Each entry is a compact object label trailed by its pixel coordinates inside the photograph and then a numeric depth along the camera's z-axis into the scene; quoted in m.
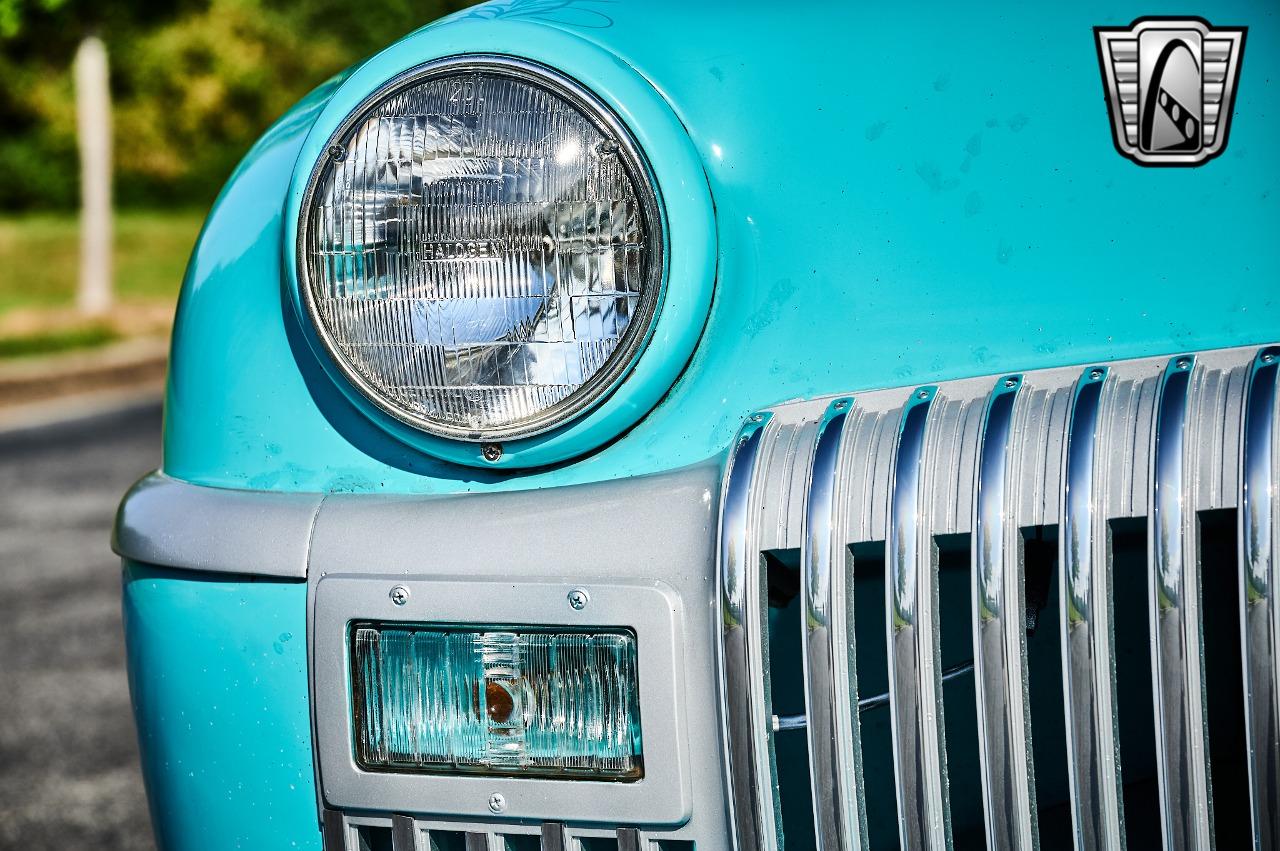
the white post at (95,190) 13.44
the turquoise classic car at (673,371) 1.20
